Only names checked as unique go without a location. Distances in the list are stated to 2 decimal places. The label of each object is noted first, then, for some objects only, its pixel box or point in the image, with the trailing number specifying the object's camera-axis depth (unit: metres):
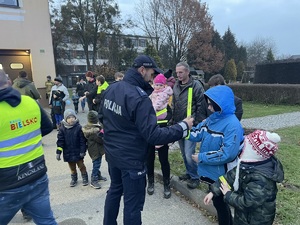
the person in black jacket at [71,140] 4.23
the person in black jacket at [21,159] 2.10
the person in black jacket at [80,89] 13.46
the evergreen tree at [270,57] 43.09
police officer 2.33
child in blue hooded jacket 2.47
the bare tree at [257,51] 58.53
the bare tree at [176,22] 26.30
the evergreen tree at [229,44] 46.50
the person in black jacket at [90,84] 7.71
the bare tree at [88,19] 30.55
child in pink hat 3.79
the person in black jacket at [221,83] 3.86
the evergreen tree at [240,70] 45.31
